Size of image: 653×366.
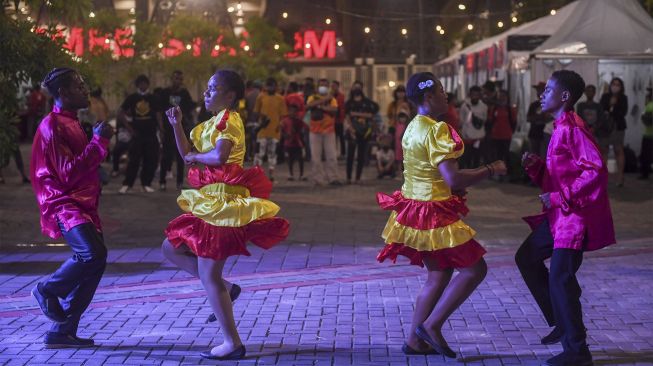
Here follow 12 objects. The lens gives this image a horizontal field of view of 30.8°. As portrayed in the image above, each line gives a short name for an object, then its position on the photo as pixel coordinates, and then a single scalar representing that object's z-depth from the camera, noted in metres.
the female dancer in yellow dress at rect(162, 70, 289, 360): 6.66
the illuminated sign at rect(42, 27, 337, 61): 33.11
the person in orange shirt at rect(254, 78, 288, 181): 19.81
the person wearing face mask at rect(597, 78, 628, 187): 18.58
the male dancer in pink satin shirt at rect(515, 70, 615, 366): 6.37
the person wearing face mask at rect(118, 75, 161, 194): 17.67
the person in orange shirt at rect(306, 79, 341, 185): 19.09
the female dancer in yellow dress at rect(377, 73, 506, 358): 6.63
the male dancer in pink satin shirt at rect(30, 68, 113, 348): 6.95
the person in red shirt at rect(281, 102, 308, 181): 20.88
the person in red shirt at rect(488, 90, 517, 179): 20.52
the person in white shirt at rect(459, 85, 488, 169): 20.84
